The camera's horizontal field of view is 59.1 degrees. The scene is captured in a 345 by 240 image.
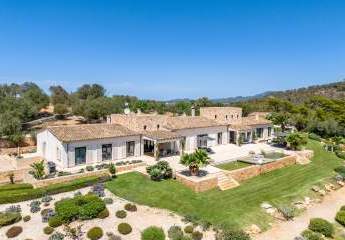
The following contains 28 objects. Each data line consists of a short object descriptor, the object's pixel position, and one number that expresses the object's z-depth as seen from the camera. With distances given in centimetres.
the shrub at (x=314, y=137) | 5224
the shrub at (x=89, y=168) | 2939
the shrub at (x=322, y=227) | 2148
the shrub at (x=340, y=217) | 2351
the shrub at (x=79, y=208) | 2200
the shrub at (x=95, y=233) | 2029
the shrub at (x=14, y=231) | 2047
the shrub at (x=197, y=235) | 2034
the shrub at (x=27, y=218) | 2205
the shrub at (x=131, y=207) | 2341
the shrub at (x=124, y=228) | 2078
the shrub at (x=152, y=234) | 1975
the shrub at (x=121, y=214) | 2251
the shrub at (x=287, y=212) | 2392
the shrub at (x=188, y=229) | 2095
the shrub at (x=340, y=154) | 4222
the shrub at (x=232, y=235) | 1964
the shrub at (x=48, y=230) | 2067
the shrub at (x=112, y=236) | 2014
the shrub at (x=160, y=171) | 2828
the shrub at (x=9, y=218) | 2139
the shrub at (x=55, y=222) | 2127
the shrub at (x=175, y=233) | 2017
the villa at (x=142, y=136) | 3131
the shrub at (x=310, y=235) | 2028
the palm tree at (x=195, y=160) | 2812
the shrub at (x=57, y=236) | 2005
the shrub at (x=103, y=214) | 2239
